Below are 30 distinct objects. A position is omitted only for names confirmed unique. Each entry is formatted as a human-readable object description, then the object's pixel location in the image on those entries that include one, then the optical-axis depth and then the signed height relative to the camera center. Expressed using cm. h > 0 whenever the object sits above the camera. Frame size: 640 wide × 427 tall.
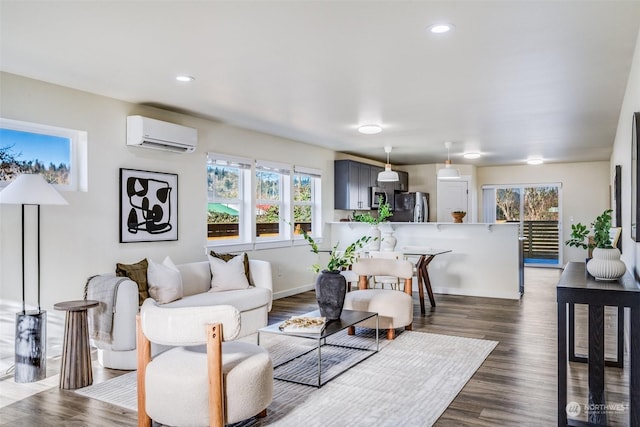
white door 1085 +39
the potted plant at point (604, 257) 274 -26
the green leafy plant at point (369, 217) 682 -2
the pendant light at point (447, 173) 718 +64
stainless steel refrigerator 1018 +16
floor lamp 346 -83
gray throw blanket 379 -76
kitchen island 709 -65
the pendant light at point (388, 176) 730 +61
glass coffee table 354 -122
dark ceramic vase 392 -65
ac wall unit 468 +84
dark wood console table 243 -50
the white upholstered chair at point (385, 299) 472 -84
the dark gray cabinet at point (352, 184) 827 +58
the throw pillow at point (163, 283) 432 -61
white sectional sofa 376 -80
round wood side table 343 -98
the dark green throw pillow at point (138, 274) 419 -51
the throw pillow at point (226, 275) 501 -63
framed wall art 473 +12
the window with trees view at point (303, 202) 750 +23
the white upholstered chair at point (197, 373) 241 -85
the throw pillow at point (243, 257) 531 -47
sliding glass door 1098 +2
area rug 289 -122
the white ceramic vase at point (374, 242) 697 -41
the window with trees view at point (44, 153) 385 +56
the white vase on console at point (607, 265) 274 -30
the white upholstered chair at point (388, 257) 611 -56
